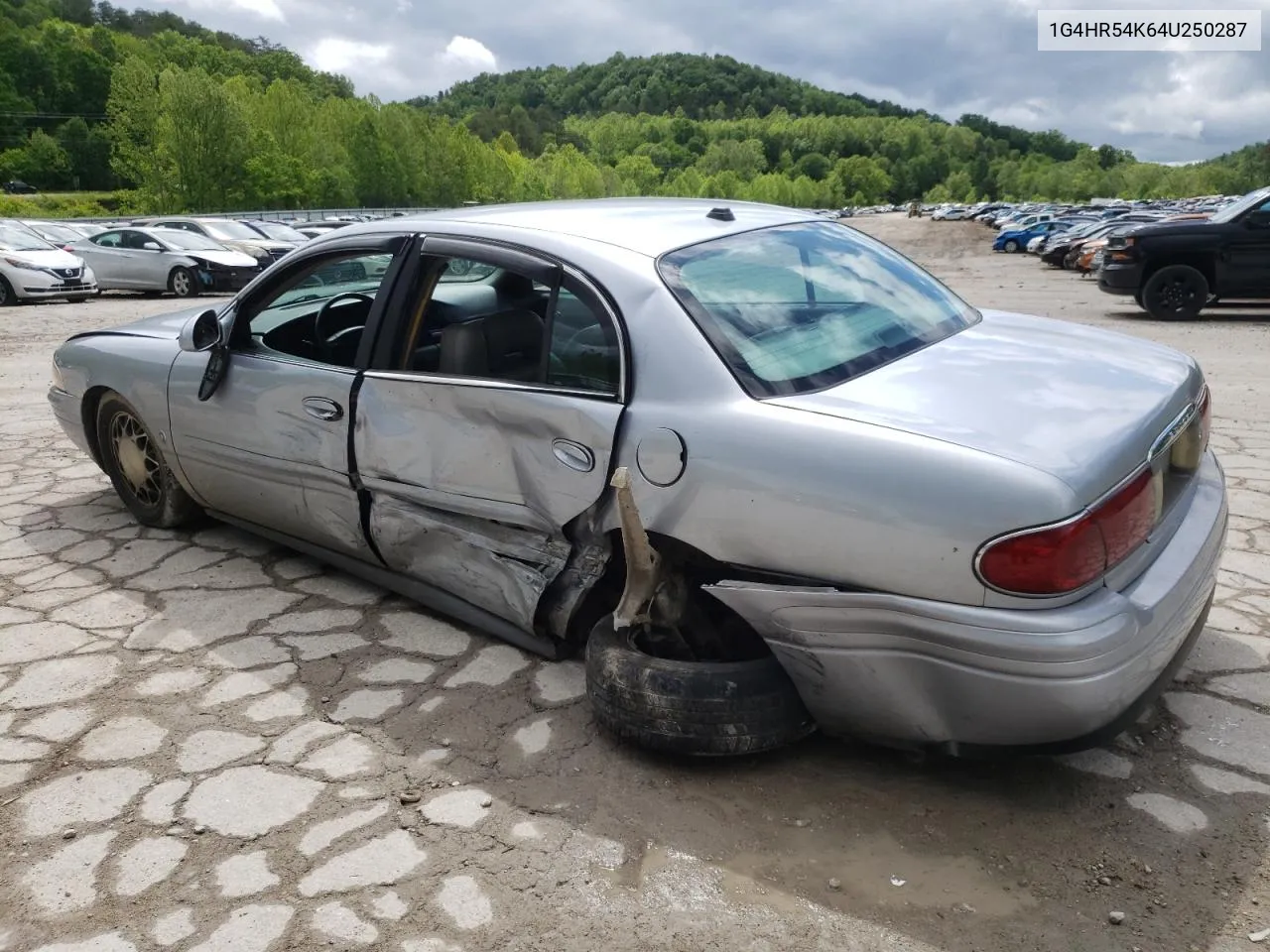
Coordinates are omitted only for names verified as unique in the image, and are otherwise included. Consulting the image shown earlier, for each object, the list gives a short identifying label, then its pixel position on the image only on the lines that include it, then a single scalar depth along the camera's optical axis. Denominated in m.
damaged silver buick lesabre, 2.16
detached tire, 2.51
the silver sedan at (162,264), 17.38
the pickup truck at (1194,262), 11.54
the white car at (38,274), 15.69
